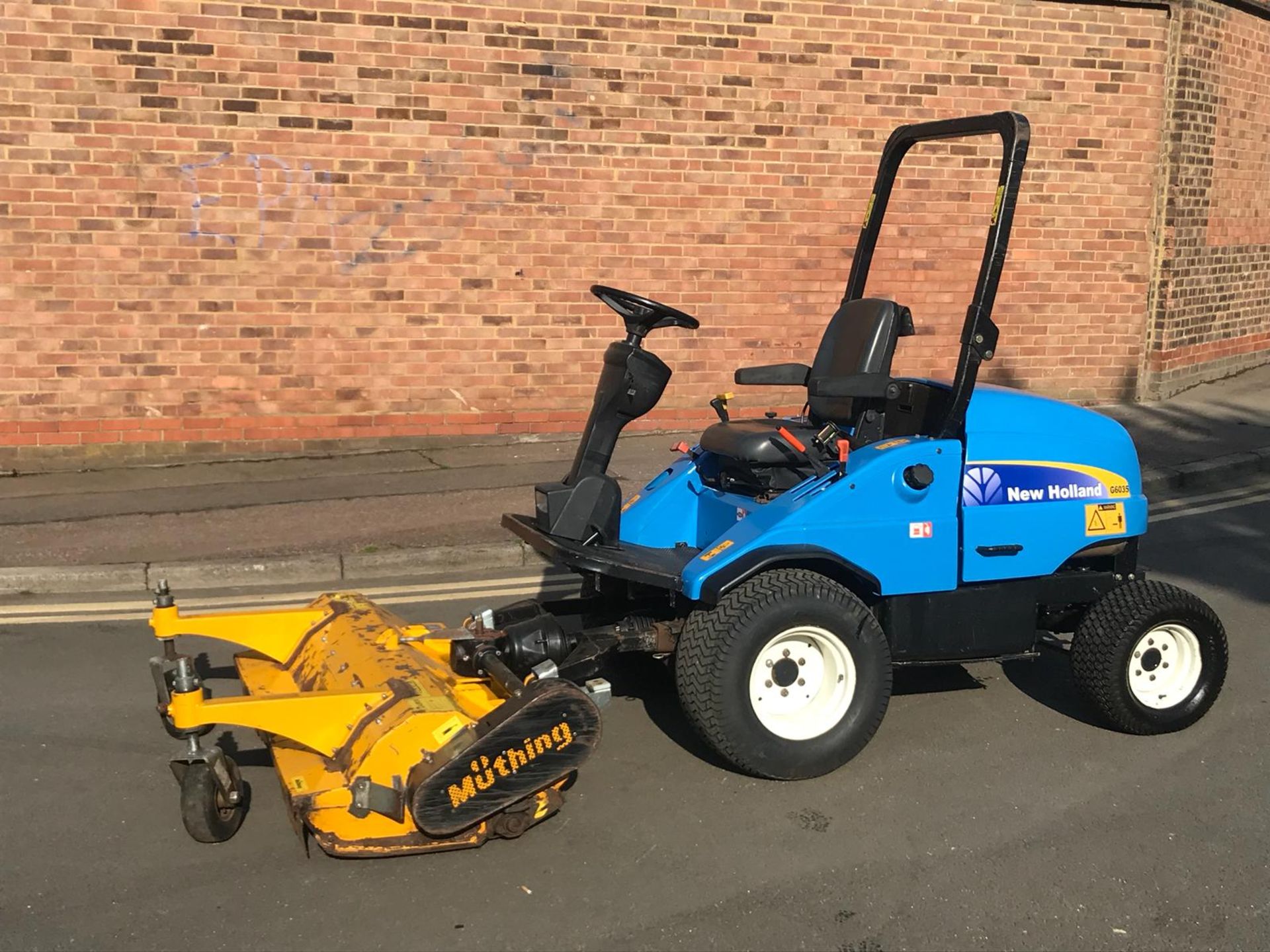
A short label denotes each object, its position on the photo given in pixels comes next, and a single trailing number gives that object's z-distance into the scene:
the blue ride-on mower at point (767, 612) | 3.93
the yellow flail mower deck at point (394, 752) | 3.81
